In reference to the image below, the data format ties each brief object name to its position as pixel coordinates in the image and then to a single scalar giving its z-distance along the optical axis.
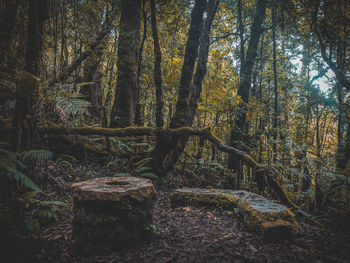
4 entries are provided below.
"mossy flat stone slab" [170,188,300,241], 2.73
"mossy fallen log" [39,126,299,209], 4.52
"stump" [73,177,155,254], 2.44
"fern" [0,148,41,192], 2.27
